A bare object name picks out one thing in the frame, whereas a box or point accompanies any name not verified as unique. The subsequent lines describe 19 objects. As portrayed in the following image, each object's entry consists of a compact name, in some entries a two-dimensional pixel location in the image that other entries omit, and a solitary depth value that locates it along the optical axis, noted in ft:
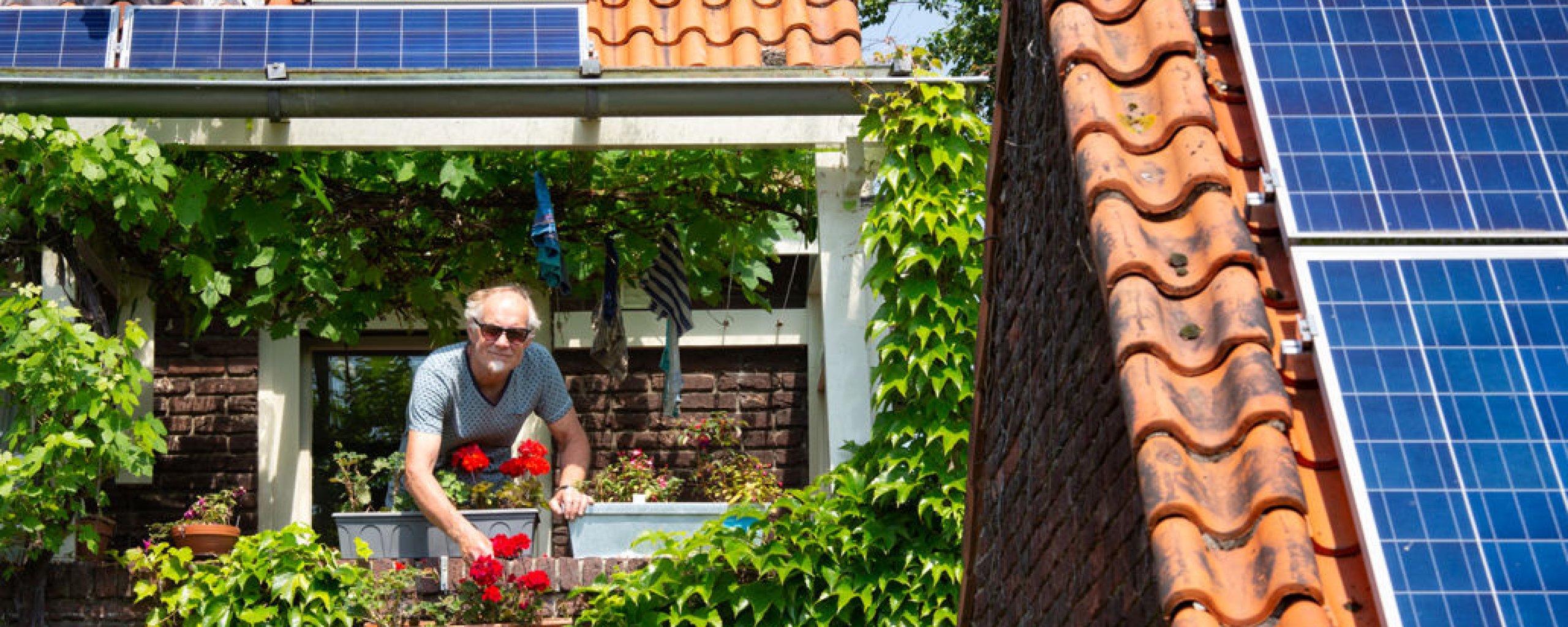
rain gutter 29.81
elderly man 27.81
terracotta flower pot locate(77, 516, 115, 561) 31.48
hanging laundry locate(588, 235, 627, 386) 36.17
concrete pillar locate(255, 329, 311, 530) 38.34
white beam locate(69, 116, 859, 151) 30.71
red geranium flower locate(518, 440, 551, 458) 28.73
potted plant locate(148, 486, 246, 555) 30.63
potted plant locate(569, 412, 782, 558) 29.32
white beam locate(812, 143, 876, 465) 29.73
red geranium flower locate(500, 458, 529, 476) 28.60
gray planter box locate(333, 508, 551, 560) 28.53
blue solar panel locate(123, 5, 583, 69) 30.89
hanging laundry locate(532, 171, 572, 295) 32.17
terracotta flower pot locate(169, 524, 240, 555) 30.60
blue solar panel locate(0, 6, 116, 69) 30.73
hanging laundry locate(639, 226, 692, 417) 35.73
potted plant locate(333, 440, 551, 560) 28.50
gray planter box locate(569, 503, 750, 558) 29.25
